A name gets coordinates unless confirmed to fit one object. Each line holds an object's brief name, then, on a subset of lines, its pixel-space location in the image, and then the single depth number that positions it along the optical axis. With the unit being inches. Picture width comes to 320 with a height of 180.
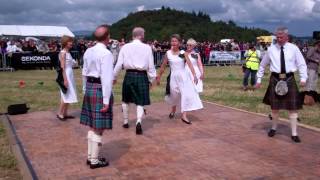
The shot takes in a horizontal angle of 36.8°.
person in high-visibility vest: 644.7
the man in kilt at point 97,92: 242.8
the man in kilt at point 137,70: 329.1
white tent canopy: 1449.3
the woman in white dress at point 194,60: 387.9
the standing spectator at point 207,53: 1241.4
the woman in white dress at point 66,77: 379.2
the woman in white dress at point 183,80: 376.8
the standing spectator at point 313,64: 491.2
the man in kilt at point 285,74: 311.7
